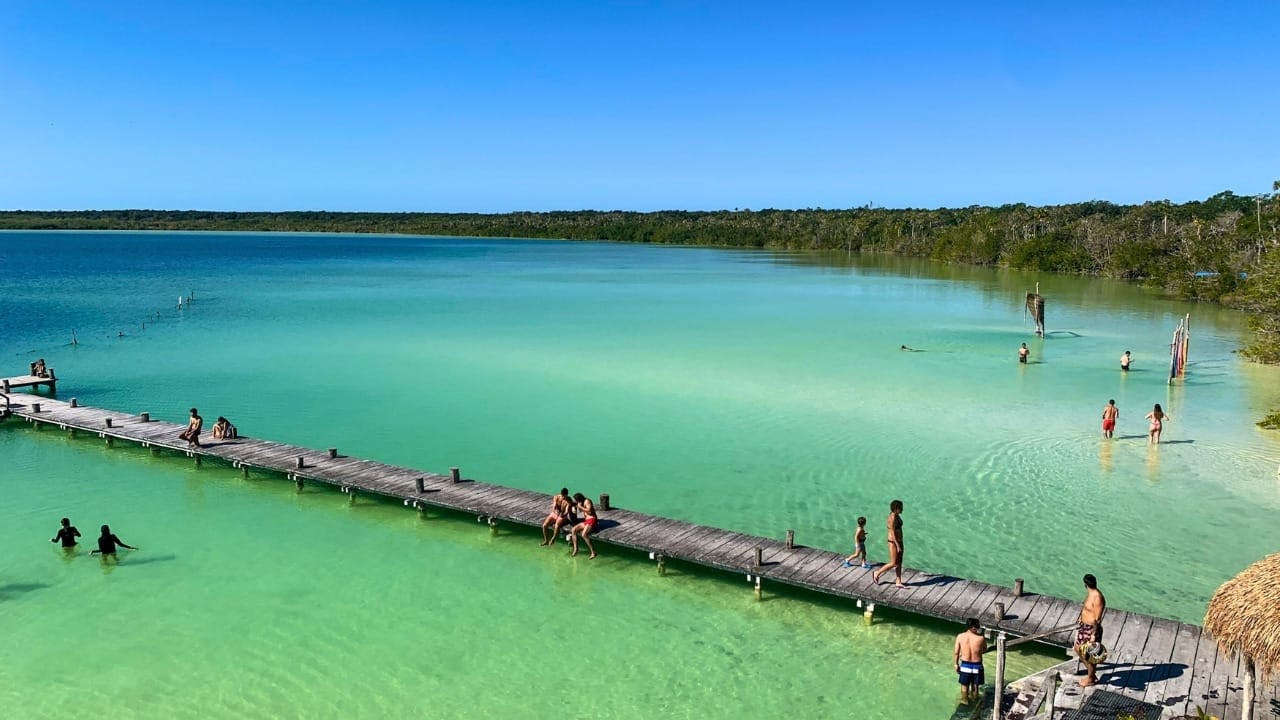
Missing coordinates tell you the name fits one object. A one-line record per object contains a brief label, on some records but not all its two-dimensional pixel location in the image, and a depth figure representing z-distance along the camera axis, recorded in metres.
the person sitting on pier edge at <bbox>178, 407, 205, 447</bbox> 20.88
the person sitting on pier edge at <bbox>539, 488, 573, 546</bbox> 15.94
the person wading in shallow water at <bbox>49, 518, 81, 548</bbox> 15.78
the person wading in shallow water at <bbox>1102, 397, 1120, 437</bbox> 22.97
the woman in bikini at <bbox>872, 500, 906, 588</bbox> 13.33
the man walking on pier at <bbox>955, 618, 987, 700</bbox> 10.87
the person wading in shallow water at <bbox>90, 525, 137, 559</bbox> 15.53
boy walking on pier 13.75
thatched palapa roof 8.72
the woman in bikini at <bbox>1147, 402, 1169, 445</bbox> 22.20
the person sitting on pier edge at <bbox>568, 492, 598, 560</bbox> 15.59
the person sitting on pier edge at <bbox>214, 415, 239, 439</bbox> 21.34
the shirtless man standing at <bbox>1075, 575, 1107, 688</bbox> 10.95
